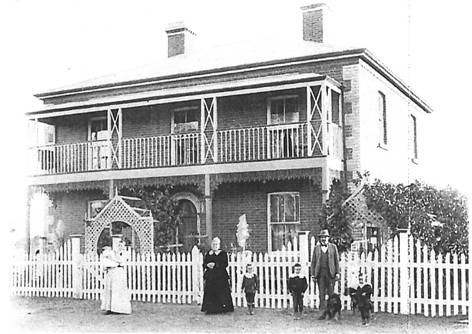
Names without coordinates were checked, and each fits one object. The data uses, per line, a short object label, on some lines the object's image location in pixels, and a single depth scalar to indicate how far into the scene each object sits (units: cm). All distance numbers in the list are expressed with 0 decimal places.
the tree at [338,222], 1424
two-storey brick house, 1716
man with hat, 1180
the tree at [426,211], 1282
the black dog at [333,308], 1124
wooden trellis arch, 1652
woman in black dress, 1231
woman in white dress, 1257
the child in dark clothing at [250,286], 1222
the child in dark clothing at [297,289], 1191
